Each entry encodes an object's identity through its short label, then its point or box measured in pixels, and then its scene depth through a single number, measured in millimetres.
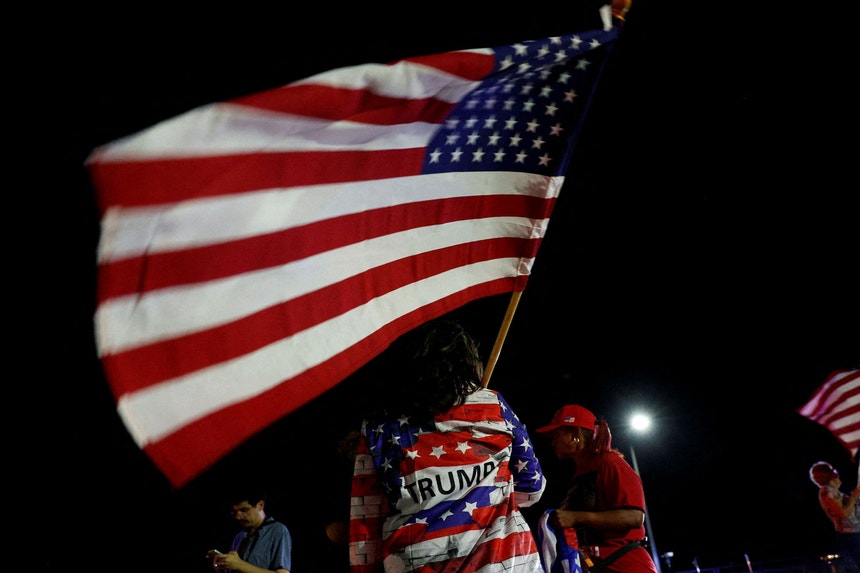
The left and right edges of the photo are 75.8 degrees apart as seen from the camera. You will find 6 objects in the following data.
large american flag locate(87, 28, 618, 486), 1626
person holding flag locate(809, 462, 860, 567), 8492
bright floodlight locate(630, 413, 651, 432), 15523
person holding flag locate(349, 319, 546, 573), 2061
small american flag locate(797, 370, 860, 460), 7773
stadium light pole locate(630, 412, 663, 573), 15523
